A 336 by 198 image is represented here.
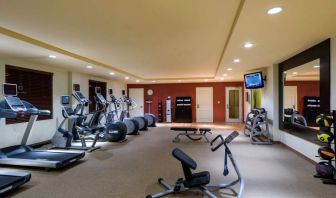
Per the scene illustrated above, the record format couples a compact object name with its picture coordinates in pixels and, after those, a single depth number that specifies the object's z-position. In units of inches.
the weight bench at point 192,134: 275.1
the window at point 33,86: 219.1
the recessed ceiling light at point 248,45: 167.9
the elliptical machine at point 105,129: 260.7
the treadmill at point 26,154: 158.9
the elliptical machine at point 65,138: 222.4
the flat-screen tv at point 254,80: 278.7
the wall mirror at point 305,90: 163.6
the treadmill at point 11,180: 117.8
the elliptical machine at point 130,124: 316.2
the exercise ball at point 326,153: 137.6
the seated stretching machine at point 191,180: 111.9
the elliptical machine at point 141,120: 355.6
